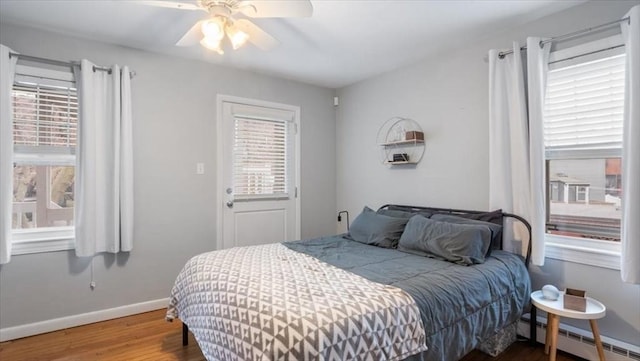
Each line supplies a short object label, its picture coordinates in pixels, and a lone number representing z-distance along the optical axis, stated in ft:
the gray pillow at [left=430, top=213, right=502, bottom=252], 8.16
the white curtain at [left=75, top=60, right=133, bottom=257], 8.97
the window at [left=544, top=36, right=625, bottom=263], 7.16
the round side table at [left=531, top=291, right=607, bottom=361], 6.31
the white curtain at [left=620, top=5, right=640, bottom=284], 6.26
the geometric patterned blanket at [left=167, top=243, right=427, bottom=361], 4.40
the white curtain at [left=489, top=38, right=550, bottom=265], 7.72
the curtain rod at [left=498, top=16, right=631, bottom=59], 6.80
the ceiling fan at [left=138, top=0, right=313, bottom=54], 6.00
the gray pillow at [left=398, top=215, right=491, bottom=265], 7.52
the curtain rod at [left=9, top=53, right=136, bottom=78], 8.57
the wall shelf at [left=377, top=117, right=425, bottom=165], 11.05
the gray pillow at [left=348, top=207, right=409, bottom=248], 9.36
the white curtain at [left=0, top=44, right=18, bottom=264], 7.98
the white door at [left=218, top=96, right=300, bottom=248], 11.78
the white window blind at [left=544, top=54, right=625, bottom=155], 7.09
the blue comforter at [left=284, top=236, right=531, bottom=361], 5.73
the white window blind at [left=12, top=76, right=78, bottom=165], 8.70
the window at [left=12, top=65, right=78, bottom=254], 8.71
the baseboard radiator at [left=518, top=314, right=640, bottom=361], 6.87
